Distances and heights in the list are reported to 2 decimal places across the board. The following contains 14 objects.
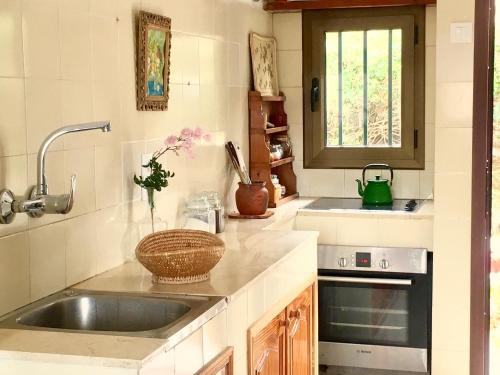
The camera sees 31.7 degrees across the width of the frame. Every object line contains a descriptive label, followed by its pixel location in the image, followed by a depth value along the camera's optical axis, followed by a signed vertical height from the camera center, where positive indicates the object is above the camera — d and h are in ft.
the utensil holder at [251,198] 13.51 -1.36
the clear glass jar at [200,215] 11.80 -1.40
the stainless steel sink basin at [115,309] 8.25 -1.87
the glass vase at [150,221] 10.29 -1.32
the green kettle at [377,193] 14.85 -1.43
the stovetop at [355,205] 14.47 -1.62
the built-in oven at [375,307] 13.69 -3.13
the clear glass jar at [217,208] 12.20 -1.35
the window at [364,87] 15.30 +0.38
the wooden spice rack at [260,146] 14.62 -0.60
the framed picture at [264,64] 14.69 +0.79
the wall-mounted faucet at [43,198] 7.78 -0.76
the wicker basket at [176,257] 8.86 -1.47
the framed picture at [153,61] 10.37 +0.61
